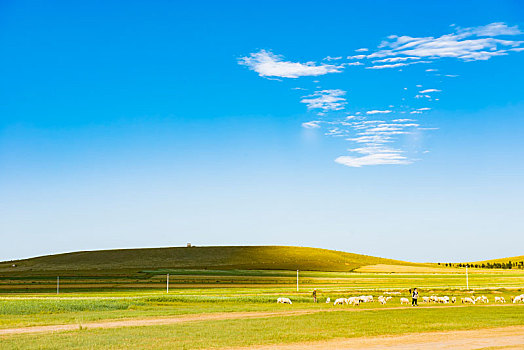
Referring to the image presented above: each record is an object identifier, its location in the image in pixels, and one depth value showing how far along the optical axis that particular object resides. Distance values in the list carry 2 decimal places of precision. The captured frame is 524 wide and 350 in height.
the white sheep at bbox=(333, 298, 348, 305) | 56.74
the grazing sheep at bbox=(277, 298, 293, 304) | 59.39
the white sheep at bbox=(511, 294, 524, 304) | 60.68
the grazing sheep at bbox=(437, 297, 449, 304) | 60.51
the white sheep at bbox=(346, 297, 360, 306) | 56.25
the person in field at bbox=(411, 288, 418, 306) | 55.00
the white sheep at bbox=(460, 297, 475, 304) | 60.72
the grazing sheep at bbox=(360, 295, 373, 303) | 59.12
